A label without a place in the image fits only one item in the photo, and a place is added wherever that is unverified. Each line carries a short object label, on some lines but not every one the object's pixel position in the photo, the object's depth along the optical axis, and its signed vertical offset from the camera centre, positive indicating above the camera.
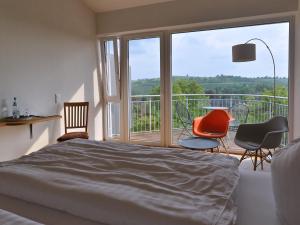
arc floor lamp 3.34 +0.51
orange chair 4.04 -0.46
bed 1.10 -0.46
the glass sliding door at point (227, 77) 3.85 +0.26
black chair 3.29 -0.50
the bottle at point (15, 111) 3.31 -0.18
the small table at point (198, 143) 3.26 -0.64
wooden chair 4.16 -0.30
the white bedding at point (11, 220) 0.93 -0.44
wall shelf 3.06 -0.29
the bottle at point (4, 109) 3.30 -0.15
